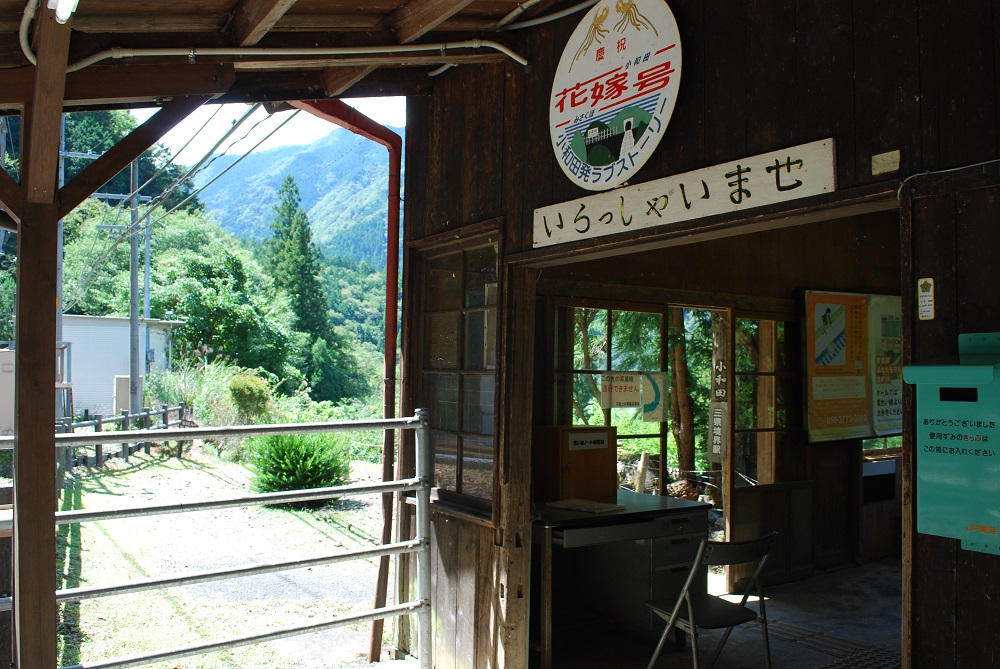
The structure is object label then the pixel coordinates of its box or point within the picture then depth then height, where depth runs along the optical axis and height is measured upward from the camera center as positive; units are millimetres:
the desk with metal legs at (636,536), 3971 -898
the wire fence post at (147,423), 15820 -1242
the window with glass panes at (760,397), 5641 -247
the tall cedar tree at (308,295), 42438 +3664
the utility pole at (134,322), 16578 +849
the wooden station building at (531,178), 2070 +626
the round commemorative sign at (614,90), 2887 +1027
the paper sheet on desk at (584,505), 4211 -761
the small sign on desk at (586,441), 4488 -442
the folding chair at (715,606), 3467 -1127
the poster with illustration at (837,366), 5816 -32
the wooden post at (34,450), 2523 -280
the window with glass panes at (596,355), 4789 +43
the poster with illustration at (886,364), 6156 -18
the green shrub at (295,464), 11578 -1482
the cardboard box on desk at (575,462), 4457 -564
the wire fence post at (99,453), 13324 -1540
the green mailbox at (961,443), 1926 -201
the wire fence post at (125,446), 14423 -1593
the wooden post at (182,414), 18516 -1198
